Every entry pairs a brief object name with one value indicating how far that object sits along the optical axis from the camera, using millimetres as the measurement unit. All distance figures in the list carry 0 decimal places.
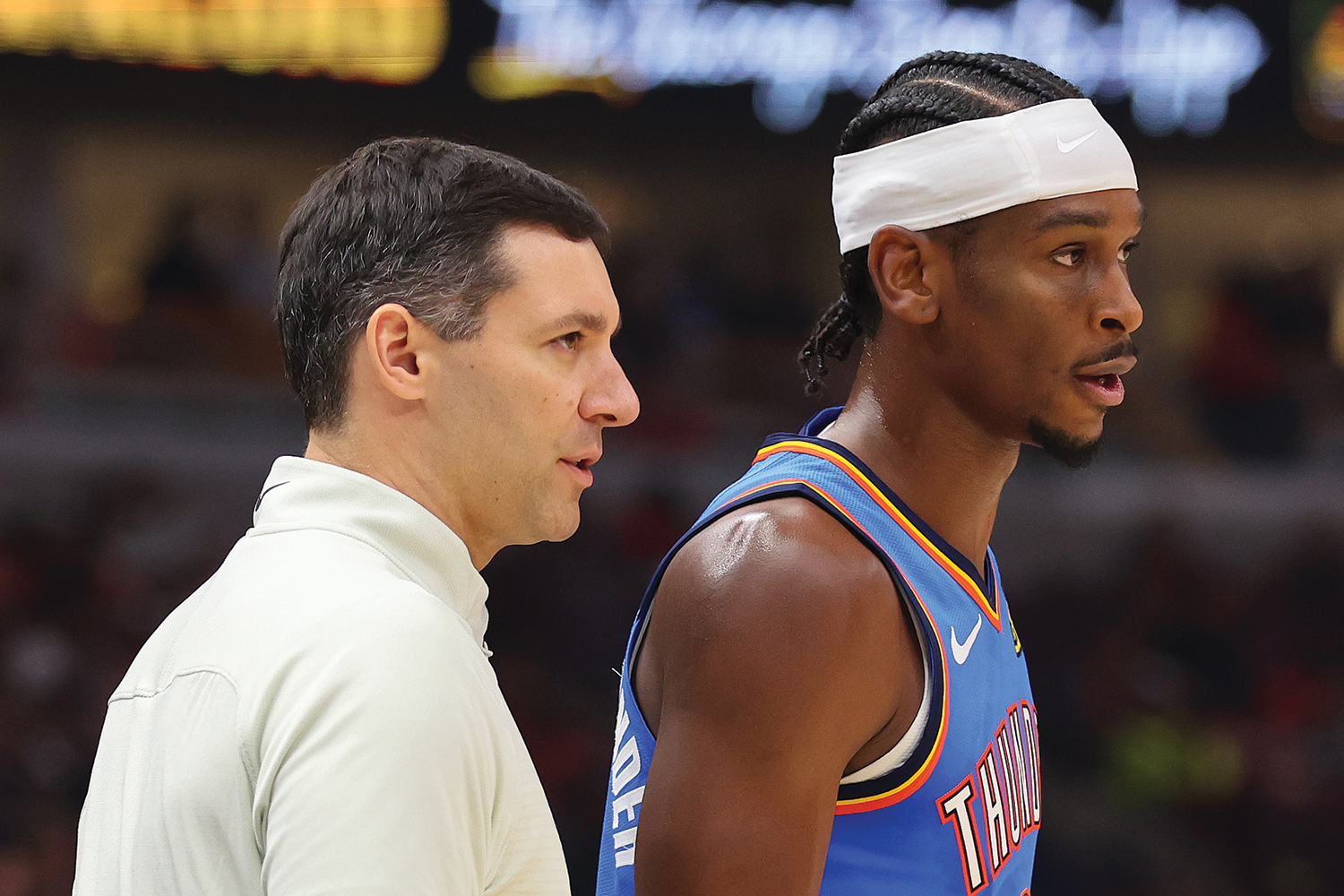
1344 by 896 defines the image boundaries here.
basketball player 5393
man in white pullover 5107
